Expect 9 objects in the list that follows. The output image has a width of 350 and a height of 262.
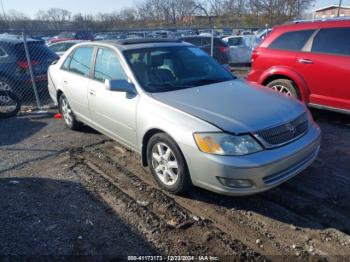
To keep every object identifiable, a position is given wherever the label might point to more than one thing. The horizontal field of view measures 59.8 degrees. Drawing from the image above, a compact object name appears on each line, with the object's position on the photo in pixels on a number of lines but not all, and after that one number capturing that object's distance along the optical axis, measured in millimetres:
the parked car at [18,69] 7641
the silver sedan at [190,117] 2863
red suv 5121
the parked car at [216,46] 12383
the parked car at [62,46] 13153
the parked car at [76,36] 21814
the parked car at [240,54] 13867
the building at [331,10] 48534
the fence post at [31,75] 6878
